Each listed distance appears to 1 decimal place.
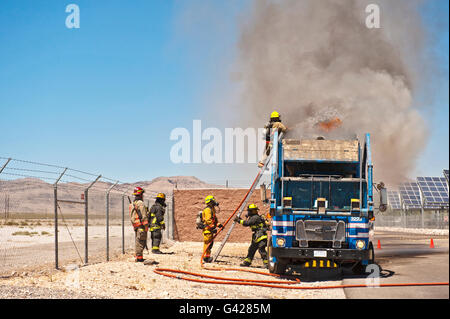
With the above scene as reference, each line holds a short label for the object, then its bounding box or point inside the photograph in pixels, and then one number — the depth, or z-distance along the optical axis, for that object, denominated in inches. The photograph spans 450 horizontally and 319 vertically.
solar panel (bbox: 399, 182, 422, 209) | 1945.9
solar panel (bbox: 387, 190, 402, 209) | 2349.0
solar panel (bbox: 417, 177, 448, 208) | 1684.3
